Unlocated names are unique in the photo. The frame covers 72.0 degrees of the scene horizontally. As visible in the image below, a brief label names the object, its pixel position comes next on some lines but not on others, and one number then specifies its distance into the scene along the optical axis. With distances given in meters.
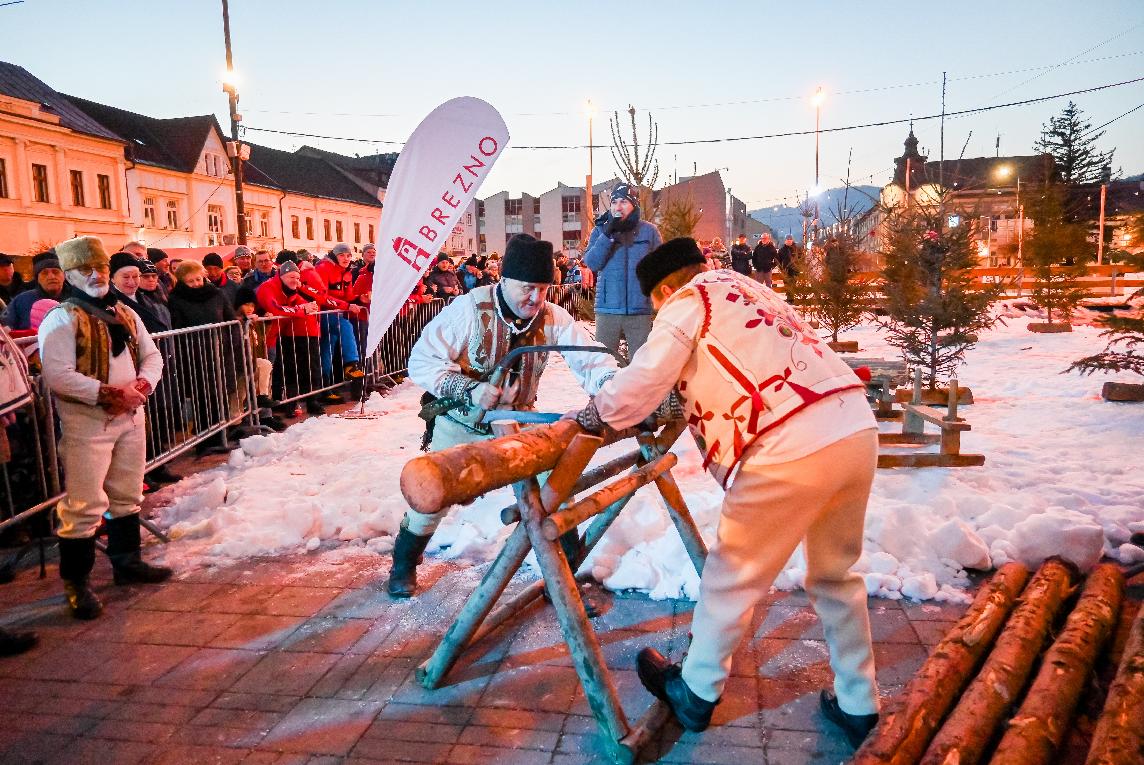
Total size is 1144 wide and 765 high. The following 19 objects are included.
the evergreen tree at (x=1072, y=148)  50.03
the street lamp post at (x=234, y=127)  19.95
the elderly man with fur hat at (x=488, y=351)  3.83
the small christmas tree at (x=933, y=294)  9.38
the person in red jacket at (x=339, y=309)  10.05
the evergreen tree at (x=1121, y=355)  7.44
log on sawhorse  2.60
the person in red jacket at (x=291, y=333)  9.09
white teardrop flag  5.90
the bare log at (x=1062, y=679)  2.57
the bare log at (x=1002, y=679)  2.59
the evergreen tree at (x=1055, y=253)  16.58
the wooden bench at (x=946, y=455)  5.98
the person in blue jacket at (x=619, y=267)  7.33
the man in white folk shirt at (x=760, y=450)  2.60
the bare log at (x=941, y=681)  2.59
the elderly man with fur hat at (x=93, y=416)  4.18
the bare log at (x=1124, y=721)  2.40
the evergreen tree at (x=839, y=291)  14.53
